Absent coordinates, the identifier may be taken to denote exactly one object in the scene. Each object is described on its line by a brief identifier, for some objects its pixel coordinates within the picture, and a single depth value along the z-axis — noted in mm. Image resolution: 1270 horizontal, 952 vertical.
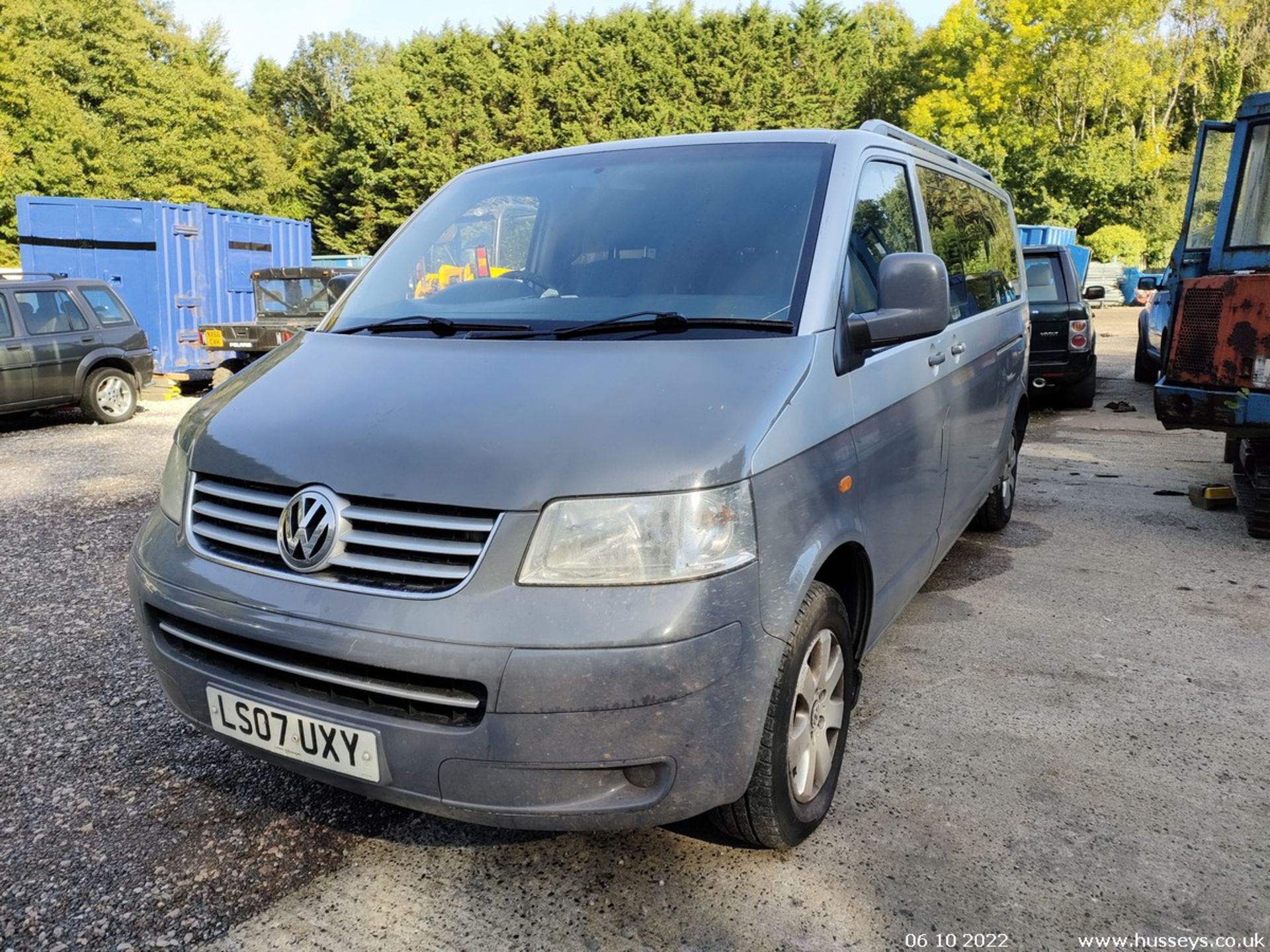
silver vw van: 2094
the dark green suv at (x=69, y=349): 10312
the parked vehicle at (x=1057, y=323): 10969
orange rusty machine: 5738
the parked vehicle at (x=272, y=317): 12734
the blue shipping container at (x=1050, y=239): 25922
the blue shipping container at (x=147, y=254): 14812
